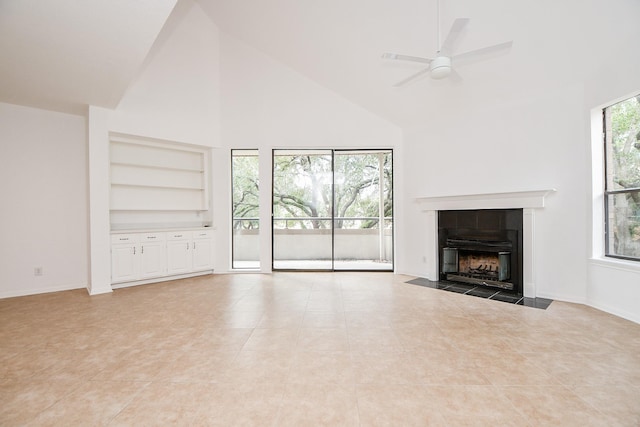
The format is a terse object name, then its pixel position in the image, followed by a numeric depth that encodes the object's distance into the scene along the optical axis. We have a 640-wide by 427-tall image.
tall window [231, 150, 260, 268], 6.10
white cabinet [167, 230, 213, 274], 5.39
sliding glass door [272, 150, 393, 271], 6.06
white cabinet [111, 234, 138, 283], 4.78
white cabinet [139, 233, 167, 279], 5.06
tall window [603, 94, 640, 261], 3.38
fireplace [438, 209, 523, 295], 4.38
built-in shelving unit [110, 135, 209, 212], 5.17
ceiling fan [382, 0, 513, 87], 2.89
